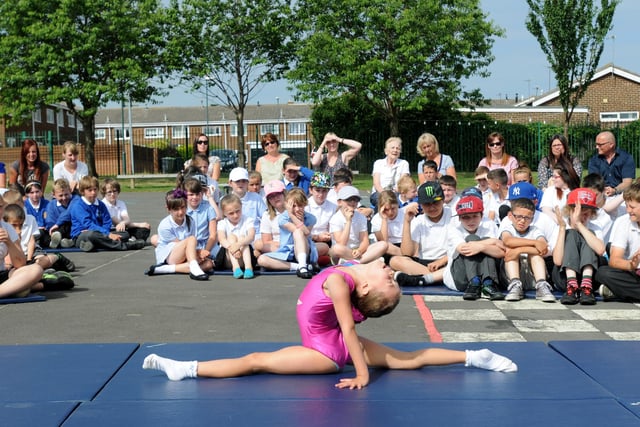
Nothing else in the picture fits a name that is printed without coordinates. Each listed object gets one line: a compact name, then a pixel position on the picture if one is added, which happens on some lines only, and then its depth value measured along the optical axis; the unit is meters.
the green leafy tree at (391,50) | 31.73
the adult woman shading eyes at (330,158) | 11.59
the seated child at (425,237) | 8.85
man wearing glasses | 10.51
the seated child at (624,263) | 7.46
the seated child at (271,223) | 9.77
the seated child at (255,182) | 10.84
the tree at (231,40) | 33.09
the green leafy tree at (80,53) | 32.66
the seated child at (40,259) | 8.34
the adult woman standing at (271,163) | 11.92
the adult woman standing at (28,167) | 12.24
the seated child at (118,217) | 12.37
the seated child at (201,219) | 9.70
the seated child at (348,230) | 9.45
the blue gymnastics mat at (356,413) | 3.75
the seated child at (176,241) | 9.38
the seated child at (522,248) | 7.75
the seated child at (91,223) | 11.72
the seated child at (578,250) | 7.66
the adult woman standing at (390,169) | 11.30
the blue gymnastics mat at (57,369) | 4.27
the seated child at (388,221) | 9.51
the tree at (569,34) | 26.38
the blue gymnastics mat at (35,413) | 3.78
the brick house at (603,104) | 50.12
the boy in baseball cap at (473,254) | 7.91
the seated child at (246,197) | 10.23
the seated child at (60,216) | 11.98
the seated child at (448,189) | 9.87
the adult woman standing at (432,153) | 11.20
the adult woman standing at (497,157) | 11.28
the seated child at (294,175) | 11.13
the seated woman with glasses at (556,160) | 10.41
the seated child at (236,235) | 9.40
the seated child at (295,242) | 9.34
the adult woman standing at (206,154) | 11.89
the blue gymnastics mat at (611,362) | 4.30
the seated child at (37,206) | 12.02
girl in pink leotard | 4.34
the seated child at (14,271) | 7.62
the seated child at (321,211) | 9.97
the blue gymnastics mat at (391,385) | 4.20
